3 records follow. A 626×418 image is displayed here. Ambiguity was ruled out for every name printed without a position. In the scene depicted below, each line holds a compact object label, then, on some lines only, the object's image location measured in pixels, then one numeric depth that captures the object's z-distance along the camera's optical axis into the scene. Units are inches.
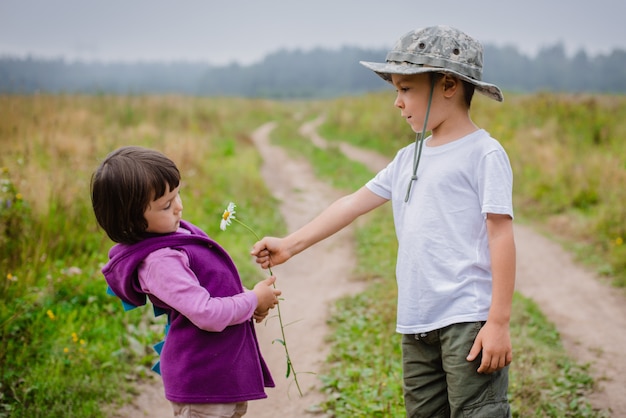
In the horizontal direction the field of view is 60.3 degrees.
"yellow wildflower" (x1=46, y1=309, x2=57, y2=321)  139.2
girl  67.1
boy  69.2
